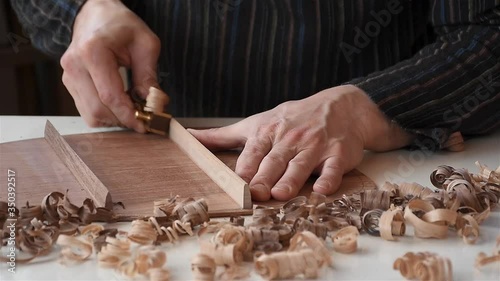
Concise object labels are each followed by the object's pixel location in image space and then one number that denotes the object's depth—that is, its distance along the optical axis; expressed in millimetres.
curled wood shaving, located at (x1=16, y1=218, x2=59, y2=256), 654
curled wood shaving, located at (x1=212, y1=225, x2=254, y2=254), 650
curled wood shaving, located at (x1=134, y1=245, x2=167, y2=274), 627
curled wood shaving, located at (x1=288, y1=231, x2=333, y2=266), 638
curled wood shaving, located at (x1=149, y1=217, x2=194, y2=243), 674
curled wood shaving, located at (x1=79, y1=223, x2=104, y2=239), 676
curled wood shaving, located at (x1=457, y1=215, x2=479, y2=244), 680
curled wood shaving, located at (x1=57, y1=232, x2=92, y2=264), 646
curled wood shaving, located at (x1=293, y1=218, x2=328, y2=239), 674
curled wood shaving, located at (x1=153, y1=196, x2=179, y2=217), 698
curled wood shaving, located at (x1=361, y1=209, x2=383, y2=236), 692
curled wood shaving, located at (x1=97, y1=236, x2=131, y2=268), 638
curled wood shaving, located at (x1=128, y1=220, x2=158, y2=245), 666
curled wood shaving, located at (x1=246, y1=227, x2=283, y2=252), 654
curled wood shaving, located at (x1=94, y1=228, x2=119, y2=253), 656
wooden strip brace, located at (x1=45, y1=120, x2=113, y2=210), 720
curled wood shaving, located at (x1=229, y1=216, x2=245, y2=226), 691
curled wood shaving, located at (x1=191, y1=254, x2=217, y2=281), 619
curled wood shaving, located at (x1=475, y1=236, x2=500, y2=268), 642
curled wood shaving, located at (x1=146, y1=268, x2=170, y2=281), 618
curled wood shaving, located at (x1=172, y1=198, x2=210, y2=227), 690
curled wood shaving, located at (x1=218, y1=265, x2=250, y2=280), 626
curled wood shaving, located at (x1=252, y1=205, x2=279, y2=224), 690
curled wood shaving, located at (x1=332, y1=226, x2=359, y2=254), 661
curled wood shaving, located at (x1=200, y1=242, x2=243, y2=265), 635
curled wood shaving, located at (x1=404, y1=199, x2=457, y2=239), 681
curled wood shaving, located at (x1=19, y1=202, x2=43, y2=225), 688
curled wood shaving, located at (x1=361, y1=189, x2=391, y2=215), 721
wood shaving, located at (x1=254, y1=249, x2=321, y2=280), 623
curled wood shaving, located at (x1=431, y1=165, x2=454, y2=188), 769
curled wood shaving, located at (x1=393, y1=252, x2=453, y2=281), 618
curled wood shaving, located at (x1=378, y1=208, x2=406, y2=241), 680
